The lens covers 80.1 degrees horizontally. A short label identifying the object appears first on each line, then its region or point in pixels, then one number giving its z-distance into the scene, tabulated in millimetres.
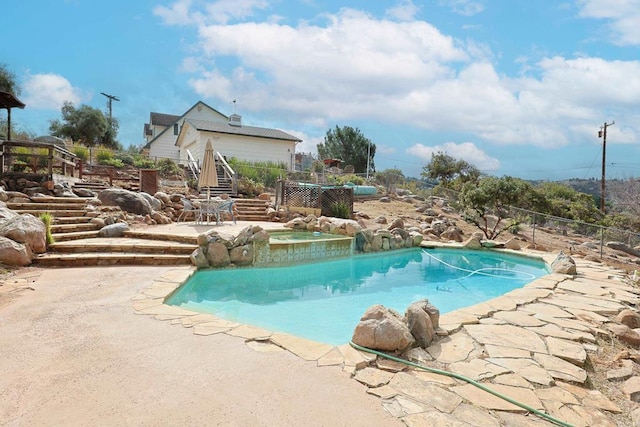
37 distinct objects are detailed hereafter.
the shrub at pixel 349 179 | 21039
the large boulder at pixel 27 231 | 5938
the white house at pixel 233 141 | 22984
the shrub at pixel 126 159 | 21062
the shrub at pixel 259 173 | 18000
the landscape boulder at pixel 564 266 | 7168
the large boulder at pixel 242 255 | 7246
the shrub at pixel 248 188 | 16250
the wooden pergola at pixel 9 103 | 10408
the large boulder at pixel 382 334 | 3186
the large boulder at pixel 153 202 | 11523
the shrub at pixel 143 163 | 19838
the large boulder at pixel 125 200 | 10555
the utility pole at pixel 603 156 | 21125
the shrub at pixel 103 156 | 19062
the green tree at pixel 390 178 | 21116
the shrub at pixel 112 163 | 18895
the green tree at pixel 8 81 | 20141
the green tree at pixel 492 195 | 11891
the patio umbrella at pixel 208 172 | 10781
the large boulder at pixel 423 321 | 3432
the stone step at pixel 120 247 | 6766
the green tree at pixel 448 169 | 26172
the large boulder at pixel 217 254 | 6887
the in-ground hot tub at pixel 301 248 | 8023
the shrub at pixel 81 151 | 18031
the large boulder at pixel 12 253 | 5621
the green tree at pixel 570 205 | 18906
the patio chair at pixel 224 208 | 10615
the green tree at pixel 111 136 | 30248
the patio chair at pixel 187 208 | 11312
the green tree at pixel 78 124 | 27922
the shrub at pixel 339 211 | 13812
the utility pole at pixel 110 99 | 32919
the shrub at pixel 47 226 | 6707
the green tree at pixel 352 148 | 37375
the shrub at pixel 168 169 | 18891
